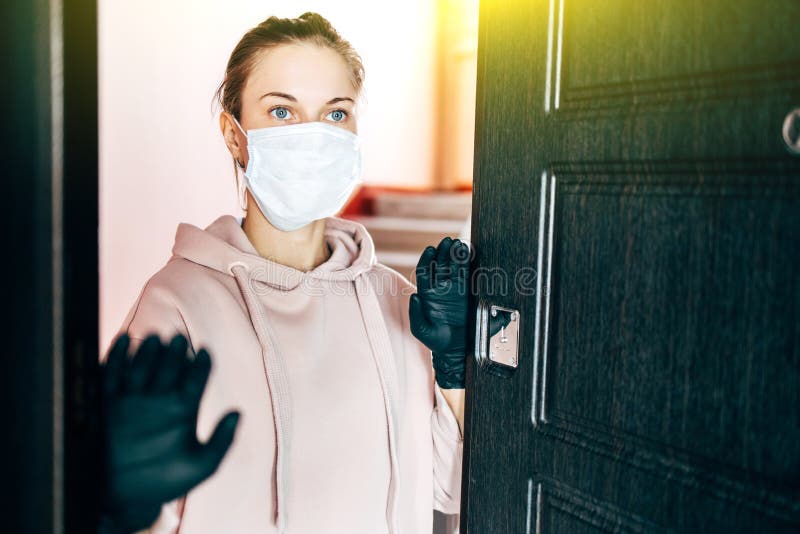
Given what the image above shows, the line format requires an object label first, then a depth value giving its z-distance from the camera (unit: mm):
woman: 1098
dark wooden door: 744
